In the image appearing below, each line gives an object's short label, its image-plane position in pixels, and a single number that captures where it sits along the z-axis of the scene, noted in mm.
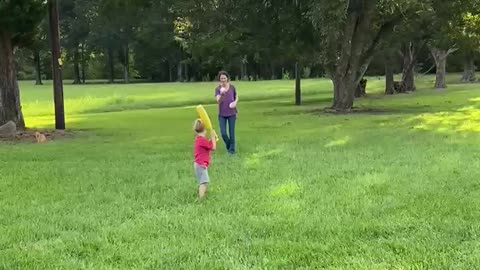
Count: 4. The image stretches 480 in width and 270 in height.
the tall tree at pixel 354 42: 21141
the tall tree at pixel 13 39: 14893
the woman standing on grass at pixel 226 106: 11570
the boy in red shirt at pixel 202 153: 7258
